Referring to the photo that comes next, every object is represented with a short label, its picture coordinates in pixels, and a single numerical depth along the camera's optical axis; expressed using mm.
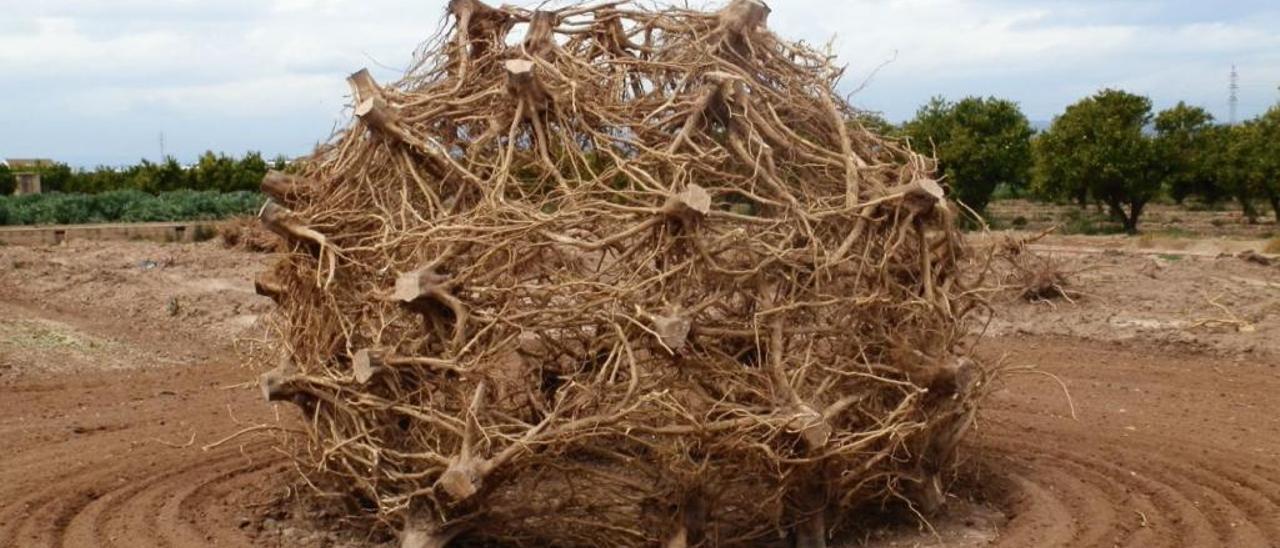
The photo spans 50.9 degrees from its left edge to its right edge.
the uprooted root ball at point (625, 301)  5898
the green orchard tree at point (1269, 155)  30547
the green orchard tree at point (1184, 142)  32312
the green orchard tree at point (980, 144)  34219
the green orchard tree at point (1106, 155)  31188
